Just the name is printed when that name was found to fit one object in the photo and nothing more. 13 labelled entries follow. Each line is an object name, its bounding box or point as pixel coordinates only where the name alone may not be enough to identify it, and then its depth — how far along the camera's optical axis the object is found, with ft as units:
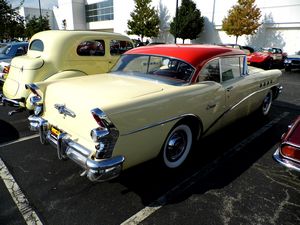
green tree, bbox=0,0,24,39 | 49.80
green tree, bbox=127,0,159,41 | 92.32
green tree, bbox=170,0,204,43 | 80.07
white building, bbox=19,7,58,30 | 179.36
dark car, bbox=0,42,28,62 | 27.14
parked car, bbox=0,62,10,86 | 23.08
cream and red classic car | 8.24
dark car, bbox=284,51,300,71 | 48.68
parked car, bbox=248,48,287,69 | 48.88
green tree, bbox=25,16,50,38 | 100.08
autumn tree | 68.23
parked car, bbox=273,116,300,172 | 8.77
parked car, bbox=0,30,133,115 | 17.43
